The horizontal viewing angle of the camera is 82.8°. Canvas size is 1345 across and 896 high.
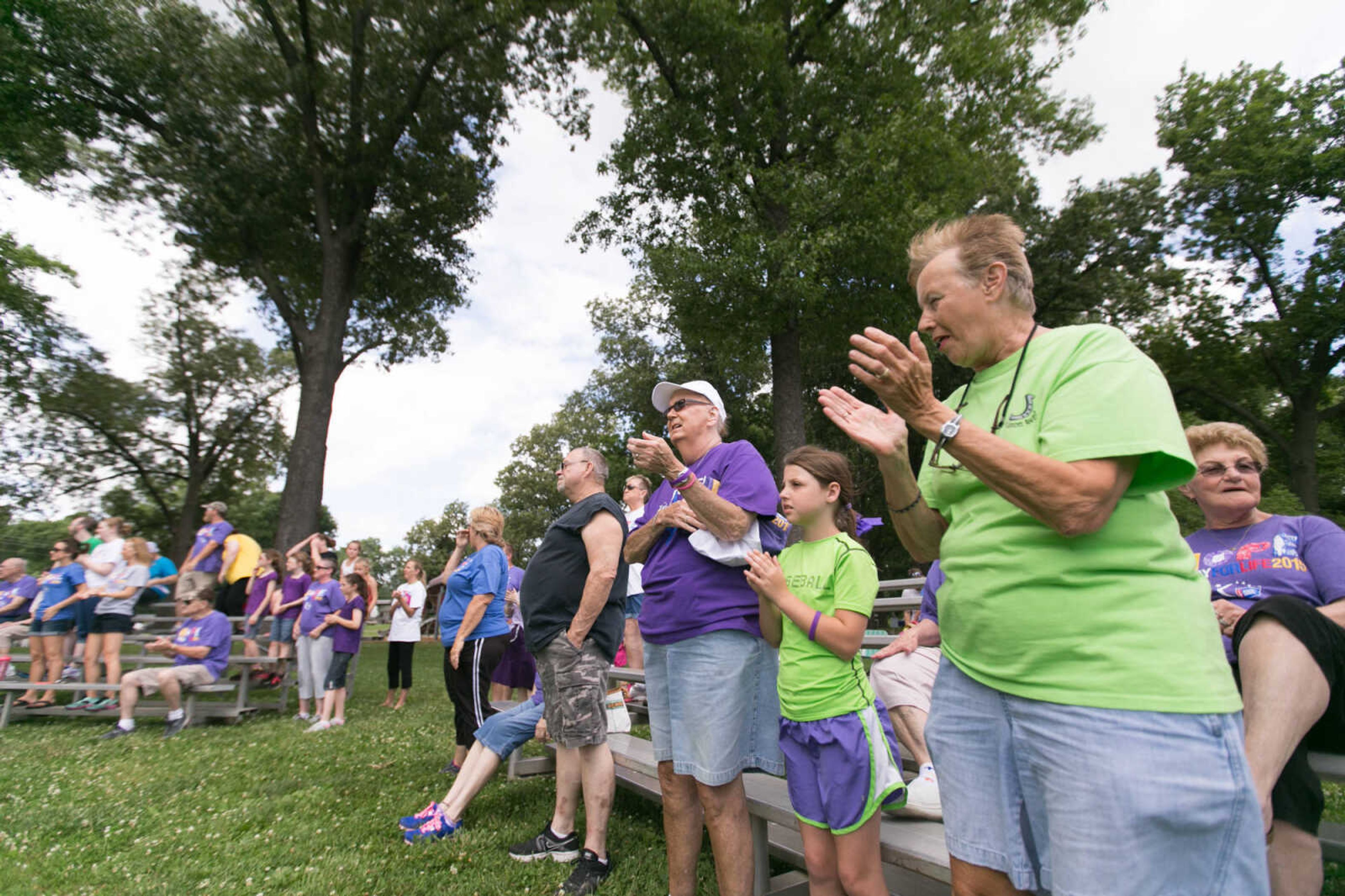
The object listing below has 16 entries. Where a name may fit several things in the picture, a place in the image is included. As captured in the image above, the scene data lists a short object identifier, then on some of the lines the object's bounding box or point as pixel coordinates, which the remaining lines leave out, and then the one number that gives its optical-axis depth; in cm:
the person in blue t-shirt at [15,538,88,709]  930
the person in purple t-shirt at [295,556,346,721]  867
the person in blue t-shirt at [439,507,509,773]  551
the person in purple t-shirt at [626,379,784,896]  279
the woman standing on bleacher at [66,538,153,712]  895
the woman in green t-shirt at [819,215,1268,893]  138
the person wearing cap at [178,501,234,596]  1113
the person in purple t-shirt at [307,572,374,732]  848
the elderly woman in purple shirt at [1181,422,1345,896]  210
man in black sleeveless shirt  386
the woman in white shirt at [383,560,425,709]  1002
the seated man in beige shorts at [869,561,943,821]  364
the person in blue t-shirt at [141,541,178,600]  1083
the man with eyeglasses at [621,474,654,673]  716
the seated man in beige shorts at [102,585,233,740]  798
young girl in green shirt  242
